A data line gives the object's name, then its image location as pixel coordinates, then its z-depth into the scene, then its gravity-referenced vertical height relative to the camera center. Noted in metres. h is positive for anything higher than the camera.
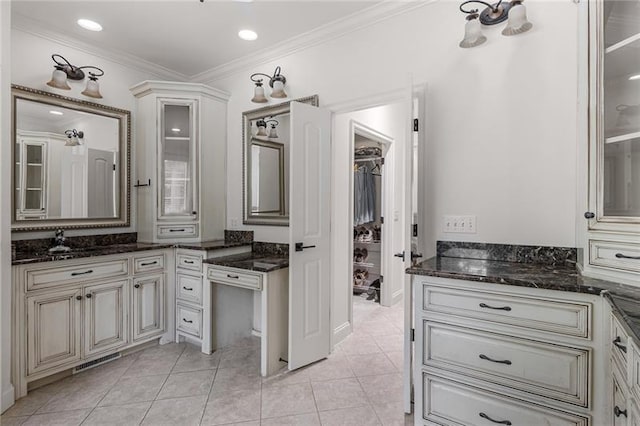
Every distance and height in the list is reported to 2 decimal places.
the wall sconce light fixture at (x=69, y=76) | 2.68 +1.20
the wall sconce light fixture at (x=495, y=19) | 1.79 +1.13
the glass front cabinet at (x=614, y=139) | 1.40 +0.33
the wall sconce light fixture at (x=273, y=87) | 2.96 +1.17
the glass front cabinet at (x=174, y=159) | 3.19 +0.53
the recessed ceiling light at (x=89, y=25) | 2.65 +1.57
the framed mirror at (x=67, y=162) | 2.59 +0.43
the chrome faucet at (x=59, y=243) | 2.61 -0.27
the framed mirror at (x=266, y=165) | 3.08 +0.46
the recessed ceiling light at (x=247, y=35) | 2.80 +1.58
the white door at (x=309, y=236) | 2.41 -0.20
